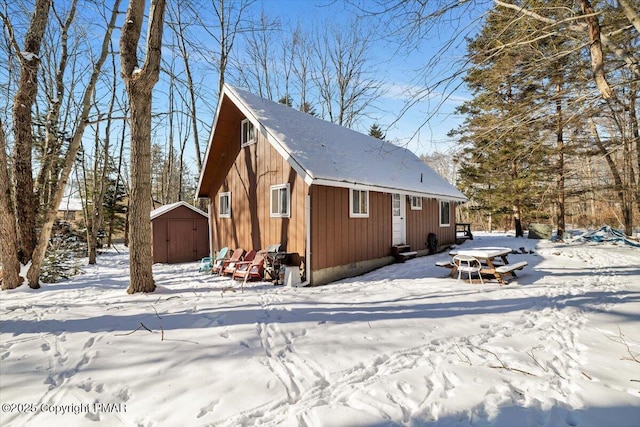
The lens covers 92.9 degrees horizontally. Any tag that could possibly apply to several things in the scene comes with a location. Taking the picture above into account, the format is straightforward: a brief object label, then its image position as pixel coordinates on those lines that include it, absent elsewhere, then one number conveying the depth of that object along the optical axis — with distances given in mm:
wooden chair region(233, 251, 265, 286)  8344
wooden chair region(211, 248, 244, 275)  9555
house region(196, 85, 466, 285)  8141
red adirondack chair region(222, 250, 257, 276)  9148
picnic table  7332
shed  13398
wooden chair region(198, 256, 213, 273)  10573
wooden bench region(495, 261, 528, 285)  7289
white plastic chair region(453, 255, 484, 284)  7592
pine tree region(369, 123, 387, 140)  27297
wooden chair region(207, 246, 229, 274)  9969
